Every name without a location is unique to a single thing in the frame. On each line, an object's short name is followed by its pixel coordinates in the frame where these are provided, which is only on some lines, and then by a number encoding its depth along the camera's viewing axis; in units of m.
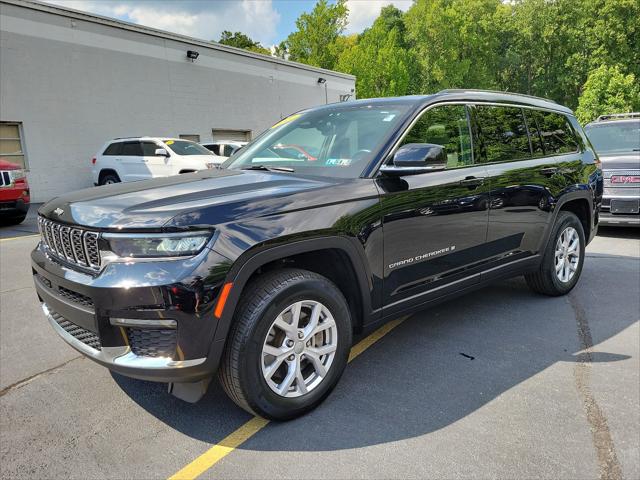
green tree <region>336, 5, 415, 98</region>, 35.56
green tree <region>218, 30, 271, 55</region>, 49.97
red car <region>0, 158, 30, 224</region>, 8.91
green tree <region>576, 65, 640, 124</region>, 33.41
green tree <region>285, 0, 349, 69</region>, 36.47
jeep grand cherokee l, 2.24
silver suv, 7.46
